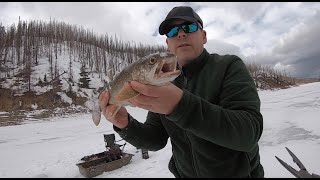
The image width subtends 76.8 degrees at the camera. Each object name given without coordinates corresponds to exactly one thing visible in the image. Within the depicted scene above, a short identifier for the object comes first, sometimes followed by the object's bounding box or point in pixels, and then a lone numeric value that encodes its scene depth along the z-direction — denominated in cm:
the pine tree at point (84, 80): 2812
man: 111
